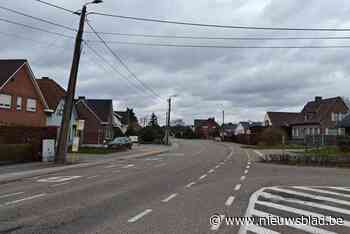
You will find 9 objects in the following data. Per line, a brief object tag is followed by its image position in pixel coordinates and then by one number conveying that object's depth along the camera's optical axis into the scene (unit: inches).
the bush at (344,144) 1543.1
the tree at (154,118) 5568.4
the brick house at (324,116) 2834.6
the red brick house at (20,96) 1417.0
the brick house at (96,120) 2301.9
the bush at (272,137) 2442.2
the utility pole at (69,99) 995.3
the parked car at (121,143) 1895.9
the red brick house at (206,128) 5414.9
